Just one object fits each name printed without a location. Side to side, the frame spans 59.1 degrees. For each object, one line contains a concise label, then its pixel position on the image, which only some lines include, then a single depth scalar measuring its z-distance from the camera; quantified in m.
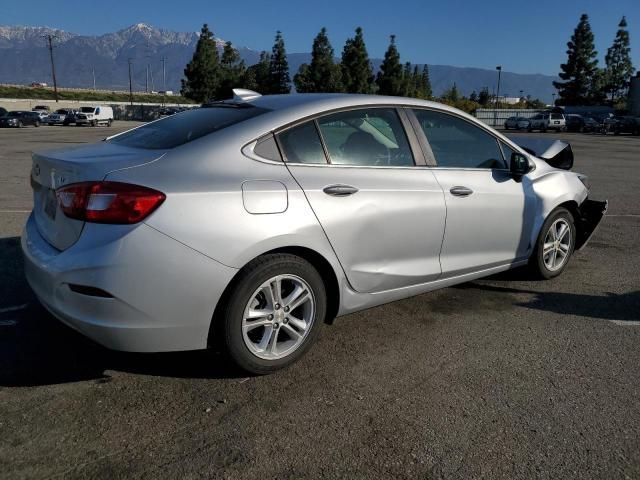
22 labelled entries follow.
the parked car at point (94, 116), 46.00
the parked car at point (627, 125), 43.25
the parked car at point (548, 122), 48.94
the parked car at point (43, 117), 47.12
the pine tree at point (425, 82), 94.01
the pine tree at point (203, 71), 61.62
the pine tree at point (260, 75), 67.56
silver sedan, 2.77
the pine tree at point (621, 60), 77.58
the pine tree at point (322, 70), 59.19
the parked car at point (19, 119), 40.84
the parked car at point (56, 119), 47.56
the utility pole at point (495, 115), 61.86
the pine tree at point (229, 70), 63.81
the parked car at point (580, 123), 48.94
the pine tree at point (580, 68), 73.75
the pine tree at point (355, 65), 61.63
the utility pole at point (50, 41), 81.01
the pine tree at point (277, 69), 64.94
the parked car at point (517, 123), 50.50
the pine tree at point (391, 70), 63.75
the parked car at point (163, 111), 57.69
